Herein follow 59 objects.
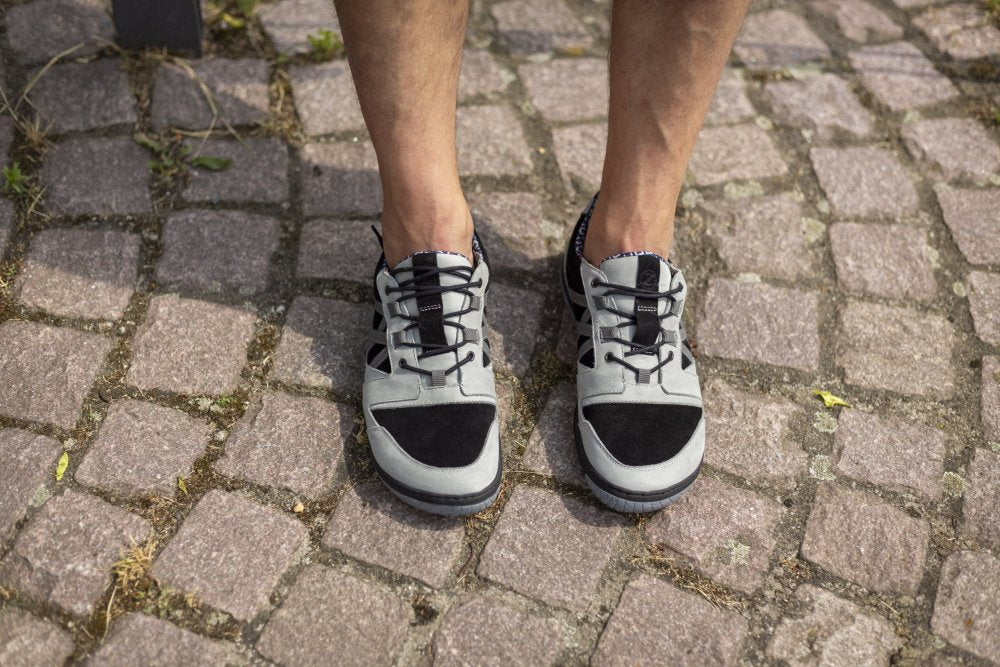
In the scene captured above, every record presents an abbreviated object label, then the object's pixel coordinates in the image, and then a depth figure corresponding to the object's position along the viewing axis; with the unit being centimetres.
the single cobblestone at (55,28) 269
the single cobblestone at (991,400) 204
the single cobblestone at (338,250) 226
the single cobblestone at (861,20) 311
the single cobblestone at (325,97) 265
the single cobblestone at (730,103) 278
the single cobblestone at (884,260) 234
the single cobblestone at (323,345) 205
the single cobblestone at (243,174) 241
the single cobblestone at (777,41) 301
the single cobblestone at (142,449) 183
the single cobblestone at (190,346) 200
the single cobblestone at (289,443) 187
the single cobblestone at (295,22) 288
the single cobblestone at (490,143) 257
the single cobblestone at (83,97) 252
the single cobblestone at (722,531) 180
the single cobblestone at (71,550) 166
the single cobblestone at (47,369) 192
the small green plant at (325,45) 279
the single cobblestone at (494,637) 165
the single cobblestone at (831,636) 168
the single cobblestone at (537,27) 300
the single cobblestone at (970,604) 171
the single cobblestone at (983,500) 187
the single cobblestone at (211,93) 260
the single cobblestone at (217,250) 221
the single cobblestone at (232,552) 169
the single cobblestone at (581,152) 257
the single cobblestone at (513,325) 213
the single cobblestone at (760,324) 217
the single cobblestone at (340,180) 243
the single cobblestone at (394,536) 176
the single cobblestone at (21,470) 176
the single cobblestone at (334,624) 163
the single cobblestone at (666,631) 167
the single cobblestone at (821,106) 278
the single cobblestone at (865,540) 180
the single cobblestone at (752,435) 196
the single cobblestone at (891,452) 195
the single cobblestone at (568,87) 276
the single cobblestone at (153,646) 159
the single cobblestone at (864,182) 254
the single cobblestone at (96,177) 233
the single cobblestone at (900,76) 288
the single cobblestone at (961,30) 308
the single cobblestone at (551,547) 175
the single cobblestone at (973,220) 243
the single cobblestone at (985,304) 224
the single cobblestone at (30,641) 158
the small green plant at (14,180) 229
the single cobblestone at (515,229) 236
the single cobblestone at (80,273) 211
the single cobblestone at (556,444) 193
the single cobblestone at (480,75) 279
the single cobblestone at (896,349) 213
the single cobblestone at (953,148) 266
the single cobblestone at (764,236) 238
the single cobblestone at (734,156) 262
